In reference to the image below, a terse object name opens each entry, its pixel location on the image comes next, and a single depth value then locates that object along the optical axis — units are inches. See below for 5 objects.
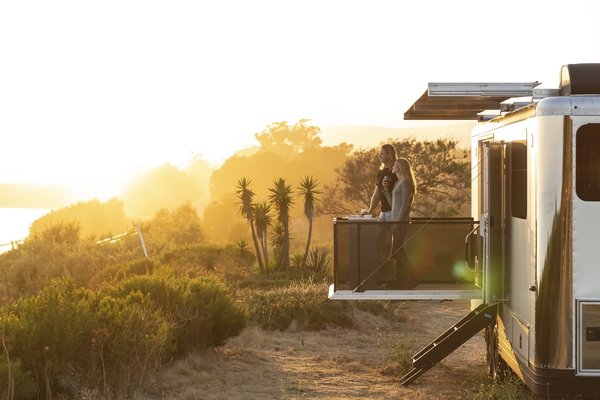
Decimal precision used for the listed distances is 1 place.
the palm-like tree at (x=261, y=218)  1075.9
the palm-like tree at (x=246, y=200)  1080.8
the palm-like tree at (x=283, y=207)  1022.5
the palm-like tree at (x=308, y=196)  980.6
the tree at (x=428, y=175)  1347.2
